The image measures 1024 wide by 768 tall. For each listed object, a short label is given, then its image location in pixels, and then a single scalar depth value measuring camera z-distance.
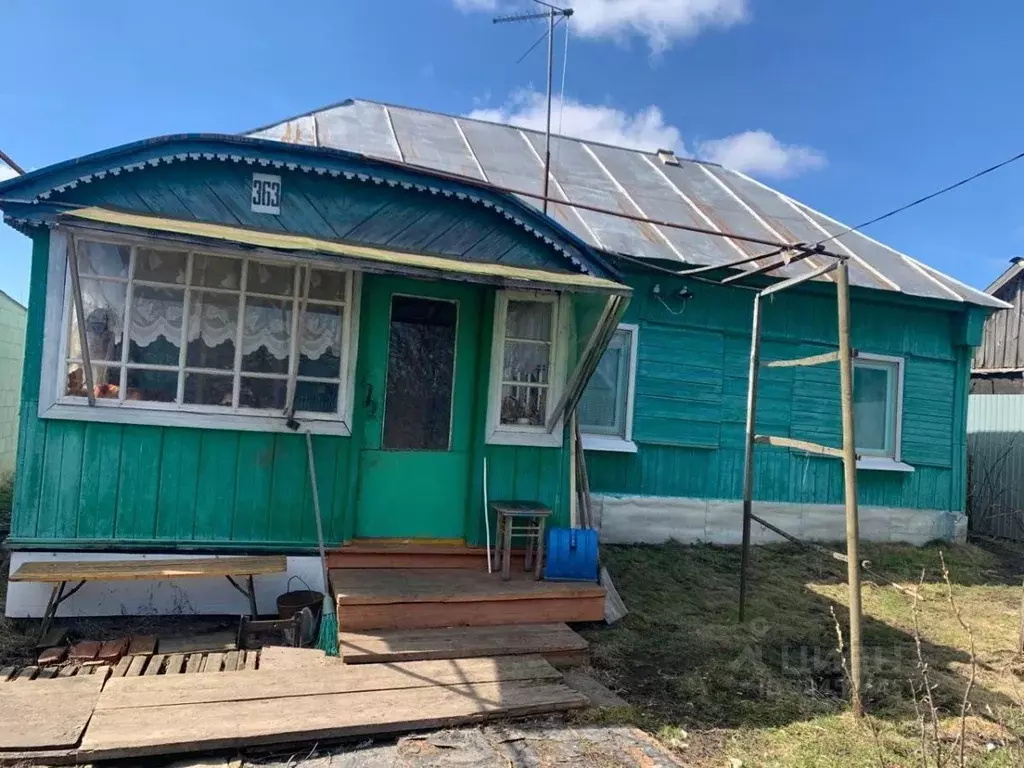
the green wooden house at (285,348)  4.55
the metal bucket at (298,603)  4.81
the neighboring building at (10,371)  9.52
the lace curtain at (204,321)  4.68
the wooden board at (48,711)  3.01
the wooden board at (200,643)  4.32
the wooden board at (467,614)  4.32
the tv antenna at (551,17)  6.91
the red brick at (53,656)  3.97
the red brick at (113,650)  4.05
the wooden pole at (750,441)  5.36
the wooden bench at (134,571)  4.23
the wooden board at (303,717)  3.07
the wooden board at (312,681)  3.42
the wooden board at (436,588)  4.41
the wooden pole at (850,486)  3.83
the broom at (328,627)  4.18
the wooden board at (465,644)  4.02
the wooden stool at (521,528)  5.03
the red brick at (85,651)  4.03
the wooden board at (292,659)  3.87
